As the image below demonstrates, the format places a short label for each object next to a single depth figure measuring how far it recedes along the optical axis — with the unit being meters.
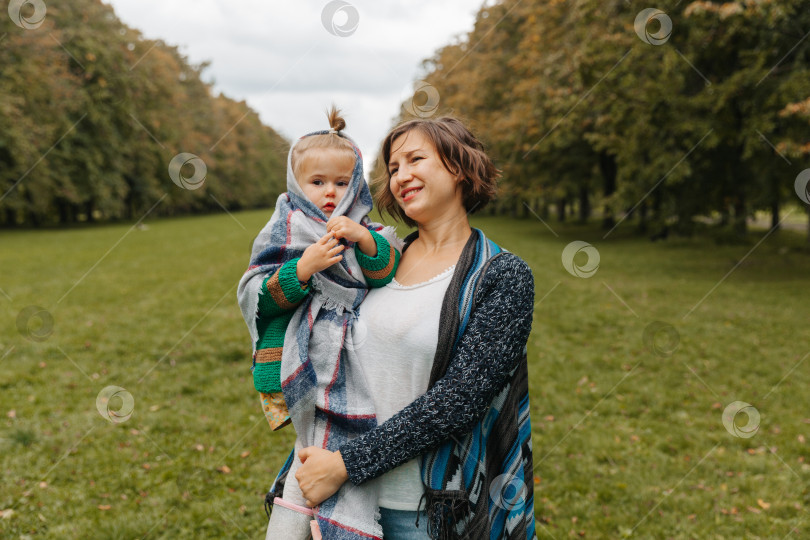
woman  1.47
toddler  1.56
